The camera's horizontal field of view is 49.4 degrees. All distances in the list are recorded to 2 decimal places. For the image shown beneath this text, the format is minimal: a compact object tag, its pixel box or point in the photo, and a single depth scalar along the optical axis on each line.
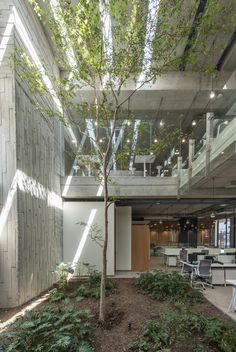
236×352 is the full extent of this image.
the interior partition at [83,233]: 10.72
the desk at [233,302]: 6.13
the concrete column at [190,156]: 8.72
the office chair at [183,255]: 11.18
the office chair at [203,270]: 8.71
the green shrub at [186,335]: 3.61
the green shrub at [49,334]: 3.29
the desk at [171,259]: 13.97
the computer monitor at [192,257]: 10.18
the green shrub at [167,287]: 6.39
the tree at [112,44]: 4.03
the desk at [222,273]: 9.15
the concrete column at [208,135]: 6.94
